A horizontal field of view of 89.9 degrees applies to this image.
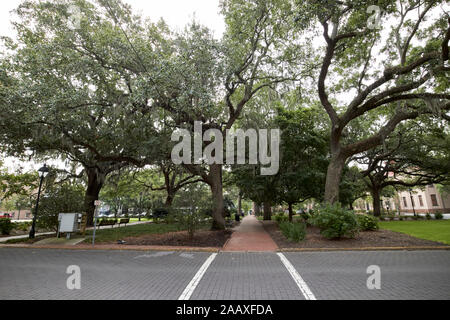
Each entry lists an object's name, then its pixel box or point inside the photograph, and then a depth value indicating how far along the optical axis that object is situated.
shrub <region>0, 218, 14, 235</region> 14.28
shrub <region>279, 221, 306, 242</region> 10.40
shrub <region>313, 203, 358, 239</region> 9.81
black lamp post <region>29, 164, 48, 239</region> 12.05
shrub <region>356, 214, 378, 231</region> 12.69
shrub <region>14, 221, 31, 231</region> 16.62
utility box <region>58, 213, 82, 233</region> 11.65
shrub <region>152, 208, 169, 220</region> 27.92
